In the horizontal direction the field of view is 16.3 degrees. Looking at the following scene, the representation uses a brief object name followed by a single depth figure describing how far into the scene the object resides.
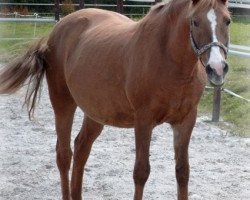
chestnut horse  4.90
